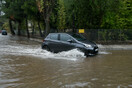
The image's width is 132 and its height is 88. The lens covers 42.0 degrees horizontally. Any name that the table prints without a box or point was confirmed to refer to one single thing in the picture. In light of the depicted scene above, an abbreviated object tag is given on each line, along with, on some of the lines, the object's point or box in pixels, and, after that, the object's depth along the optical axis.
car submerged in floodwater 10.45
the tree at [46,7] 18.50
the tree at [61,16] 19.74
